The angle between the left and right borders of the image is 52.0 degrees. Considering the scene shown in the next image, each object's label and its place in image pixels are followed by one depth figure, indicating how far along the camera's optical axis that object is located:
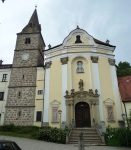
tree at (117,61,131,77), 25.52
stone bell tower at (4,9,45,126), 17.83
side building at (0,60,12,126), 18.51
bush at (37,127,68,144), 11.67
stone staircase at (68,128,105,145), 11.29
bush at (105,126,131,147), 10.33
